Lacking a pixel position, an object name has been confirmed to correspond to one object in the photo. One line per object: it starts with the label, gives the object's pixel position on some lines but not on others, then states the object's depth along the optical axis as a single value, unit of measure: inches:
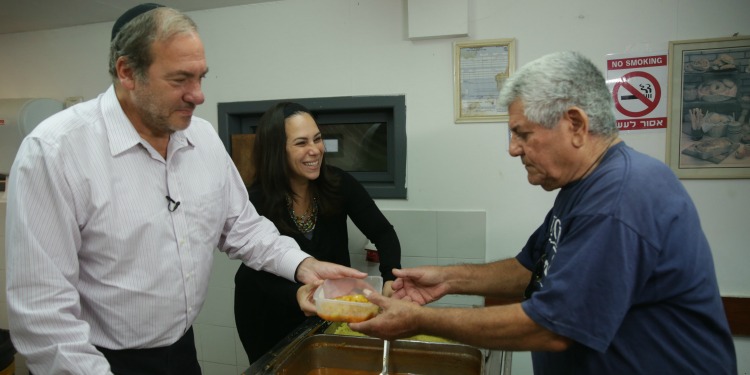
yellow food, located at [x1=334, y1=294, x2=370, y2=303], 52.7
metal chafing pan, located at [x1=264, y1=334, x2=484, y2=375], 58.4
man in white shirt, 40.4
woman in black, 76.6
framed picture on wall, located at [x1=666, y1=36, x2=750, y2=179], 82.1
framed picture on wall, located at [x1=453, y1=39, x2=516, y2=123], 90.7
